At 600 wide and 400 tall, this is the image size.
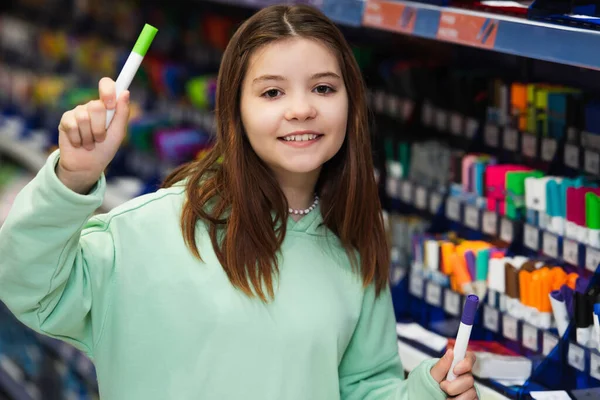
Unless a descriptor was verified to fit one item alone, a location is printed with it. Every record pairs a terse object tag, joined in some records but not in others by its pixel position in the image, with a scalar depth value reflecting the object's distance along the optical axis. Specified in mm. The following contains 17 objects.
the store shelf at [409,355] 2402
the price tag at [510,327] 2332
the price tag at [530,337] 2268
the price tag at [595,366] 2055
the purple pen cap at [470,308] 1688
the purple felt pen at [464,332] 1693
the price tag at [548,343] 2203
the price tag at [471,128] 2641
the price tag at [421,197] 2738
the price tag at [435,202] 2682
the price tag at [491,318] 2400
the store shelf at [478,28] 1857
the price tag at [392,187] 2854
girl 1926
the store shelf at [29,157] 3857
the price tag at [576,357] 2096
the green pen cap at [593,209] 2112
